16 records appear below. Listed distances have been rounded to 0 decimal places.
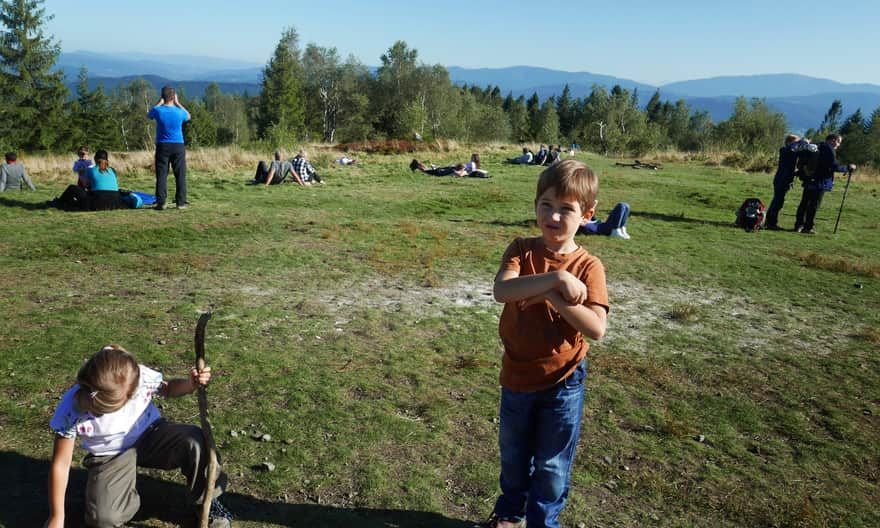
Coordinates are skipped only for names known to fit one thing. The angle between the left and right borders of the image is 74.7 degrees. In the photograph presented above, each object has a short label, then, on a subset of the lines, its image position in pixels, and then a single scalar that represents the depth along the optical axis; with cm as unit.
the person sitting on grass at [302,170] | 1691
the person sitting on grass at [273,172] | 1644
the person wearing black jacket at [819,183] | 1233
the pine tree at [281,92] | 6247
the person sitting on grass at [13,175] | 1319
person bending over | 264
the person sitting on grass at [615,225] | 1116
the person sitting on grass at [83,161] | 1367
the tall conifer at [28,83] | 5131
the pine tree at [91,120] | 5922
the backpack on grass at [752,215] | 1295
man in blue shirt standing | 1122
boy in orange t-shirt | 239
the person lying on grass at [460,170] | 2062
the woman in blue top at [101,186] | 1137
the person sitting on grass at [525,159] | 2578
